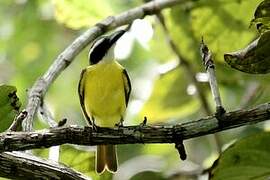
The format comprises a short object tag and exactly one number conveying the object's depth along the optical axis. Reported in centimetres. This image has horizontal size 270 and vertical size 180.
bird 534
